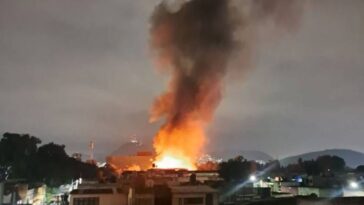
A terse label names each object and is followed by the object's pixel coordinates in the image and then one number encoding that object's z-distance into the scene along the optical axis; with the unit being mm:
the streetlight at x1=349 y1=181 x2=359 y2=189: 54575
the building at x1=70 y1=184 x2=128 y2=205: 40688
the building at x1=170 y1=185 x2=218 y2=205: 38781
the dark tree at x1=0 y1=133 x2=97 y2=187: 75688
